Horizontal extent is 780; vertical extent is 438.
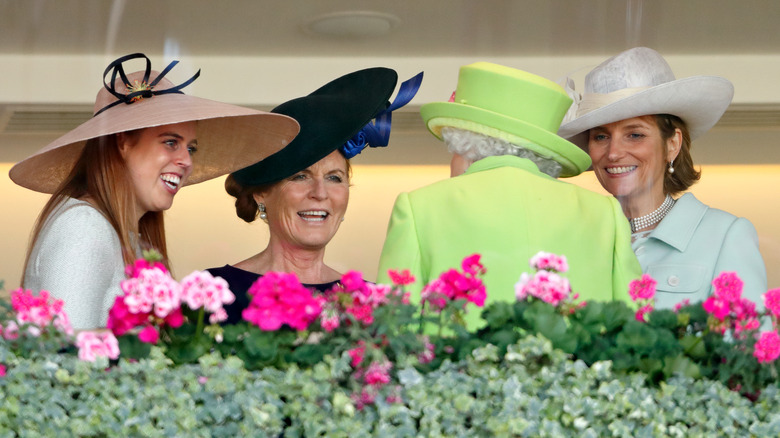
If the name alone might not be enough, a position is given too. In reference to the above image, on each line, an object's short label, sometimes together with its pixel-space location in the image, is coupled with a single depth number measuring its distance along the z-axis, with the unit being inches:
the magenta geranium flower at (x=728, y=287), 438.5
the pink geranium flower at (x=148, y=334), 436.3
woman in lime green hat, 449.1
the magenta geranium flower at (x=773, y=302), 438.9
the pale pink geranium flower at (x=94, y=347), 436.2
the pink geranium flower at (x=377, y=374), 436.0
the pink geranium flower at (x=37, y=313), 437.3
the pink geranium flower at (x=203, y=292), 436.5
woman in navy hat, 466.0
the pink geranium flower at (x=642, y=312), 439.4
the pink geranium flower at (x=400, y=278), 437.8
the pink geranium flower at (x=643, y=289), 439.9
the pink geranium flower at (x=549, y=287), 437.8
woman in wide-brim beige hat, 448.3
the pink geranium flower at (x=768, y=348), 437.4
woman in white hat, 460.3
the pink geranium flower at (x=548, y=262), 438.6
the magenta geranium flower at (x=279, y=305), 436.2
